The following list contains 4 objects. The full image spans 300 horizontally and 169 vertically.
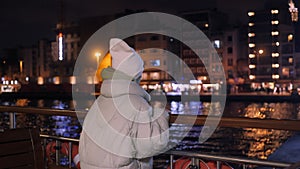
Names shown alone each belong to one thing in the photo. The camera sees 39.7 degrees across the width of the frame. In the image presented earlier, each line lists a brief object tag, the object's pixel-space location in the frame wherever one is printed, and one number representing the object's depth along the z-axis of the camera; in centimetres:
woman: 251
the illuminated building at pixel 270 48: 7750
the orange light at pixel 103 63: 7250
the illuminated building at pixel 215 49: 8188
